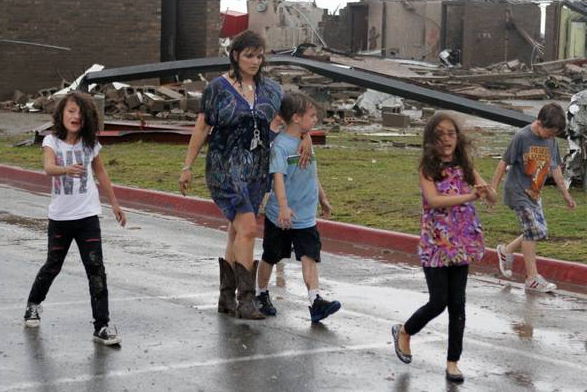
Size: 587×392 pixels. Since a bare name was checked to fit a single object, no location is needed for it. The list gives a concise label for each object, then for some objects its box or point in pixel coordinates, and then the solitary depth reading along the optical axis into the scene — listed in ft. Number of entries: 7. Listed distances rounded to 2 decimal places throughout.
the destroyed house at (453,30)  198.08
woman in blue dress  29.43
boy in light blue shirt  29.60
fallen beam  56.08
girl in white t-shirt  27.48
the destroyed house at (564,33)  199.21
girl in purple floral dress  24.90
